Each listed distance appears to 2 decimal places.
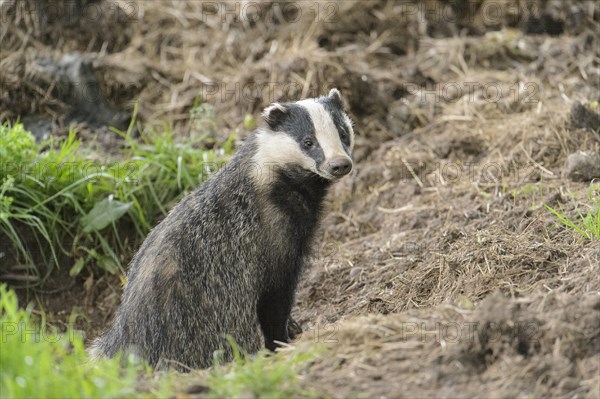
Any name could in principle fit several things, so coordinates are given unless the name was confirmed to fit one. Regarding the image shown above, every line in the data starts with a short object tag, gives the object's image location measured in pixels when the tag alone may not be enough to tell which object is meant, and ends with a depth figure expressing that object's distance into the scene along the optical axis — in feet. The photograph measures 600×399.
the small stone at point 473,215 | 42.86
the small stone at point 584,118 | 46.52
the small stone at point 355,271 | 41.96
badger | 33.22
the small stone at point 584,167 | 43.01
